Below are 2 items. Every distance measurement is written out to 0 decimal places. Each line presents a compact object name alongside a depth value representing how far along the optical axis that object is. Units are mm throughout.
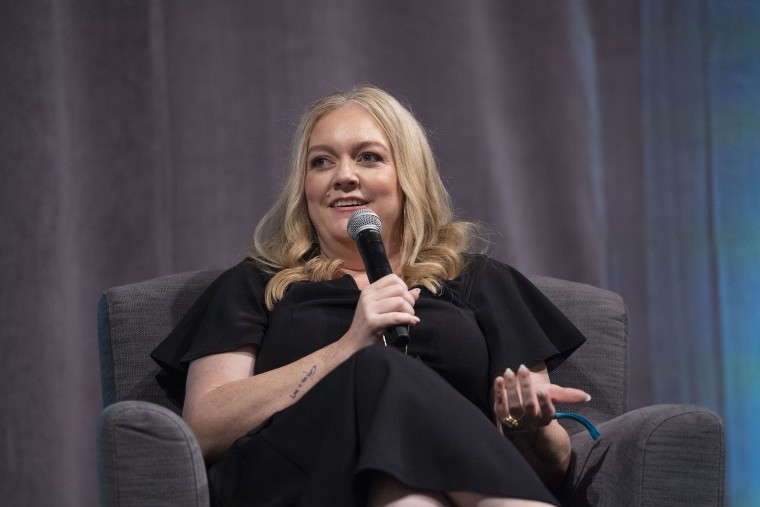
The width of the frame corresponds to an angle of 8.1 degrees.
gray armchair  6227
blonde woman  6194
